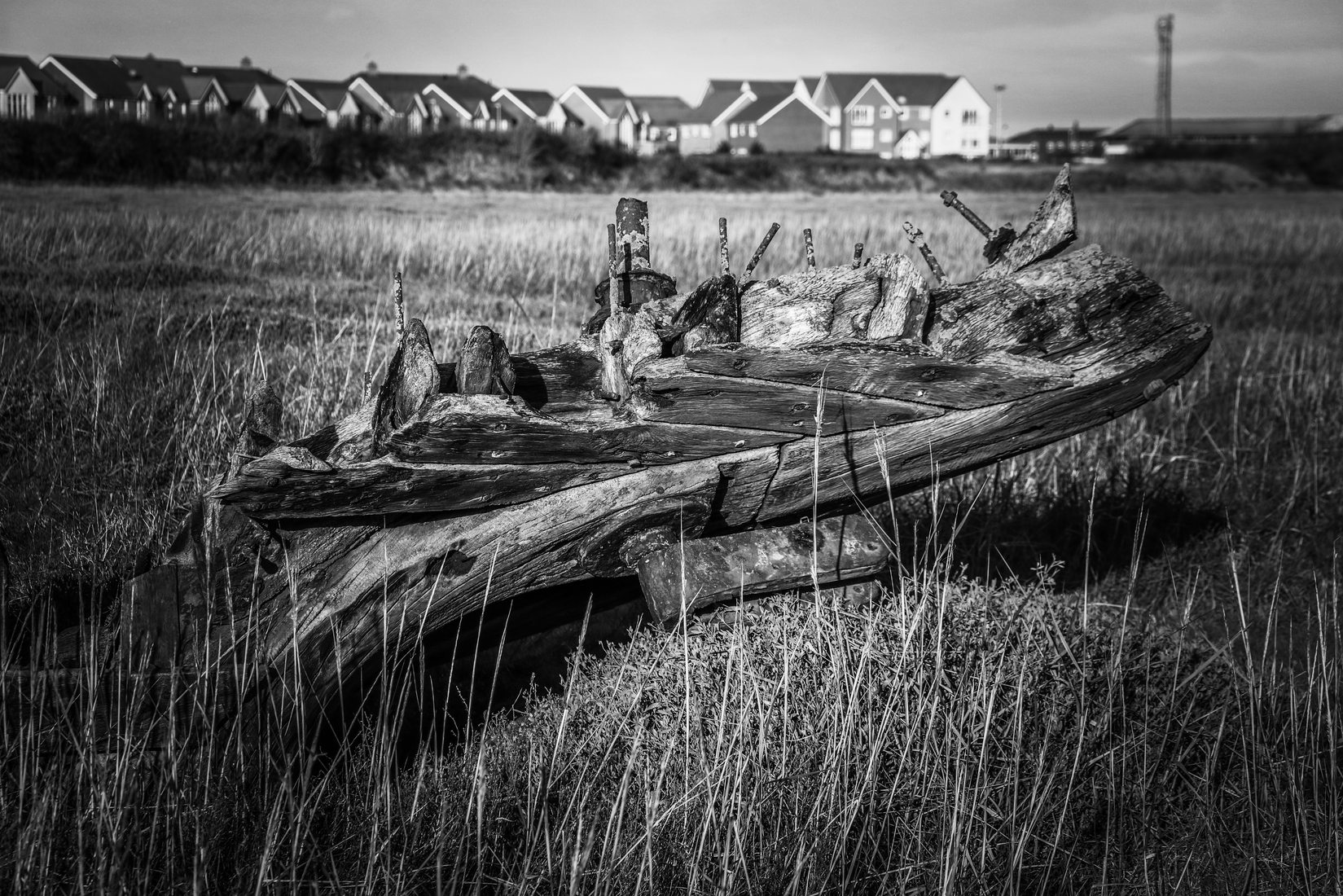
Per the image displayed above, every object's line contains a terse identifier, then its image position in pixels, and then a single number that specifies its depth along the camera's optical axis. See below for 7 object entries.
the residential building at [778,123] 75.25
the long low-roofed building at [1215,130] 78.56
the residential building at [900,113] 77.31
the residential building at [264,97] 63.12
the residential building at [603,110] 73.44
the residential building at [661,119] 78.19
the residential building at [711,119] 77.31
